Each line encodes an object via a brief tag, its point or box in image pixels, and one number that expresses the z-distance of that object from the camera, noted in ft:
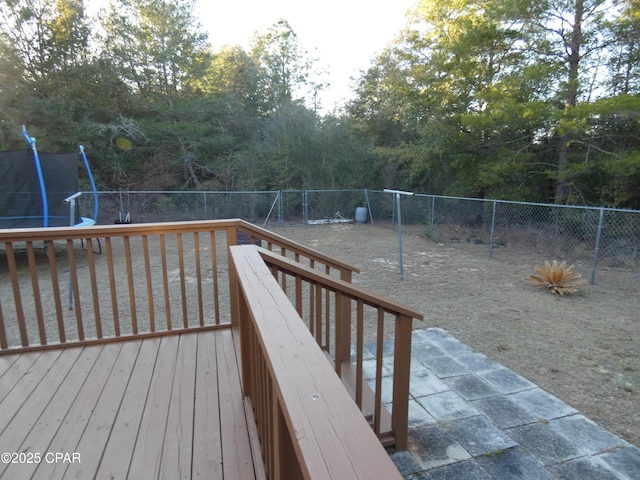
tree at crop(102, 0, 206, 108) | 39.22
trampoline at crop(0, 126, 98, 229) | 21.16
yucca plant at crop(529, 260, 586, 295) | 16.46
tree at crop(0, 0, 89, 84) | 33.17
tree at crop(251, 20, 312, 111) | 56.80
